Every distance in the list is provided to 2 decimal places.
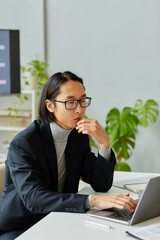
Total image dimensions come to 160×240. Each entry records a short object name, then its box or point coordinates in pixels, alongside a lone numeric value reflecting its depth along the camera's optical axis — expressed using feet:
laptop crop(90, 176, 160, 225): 4.57
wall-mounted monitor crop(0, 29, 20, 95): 12.41
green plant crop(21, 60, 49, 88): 13.70
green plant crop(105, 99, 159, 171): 12.61
